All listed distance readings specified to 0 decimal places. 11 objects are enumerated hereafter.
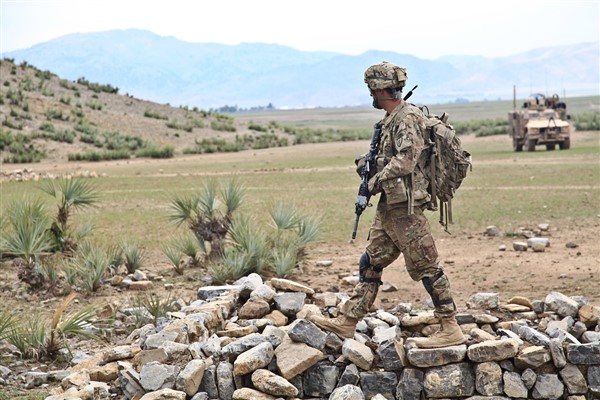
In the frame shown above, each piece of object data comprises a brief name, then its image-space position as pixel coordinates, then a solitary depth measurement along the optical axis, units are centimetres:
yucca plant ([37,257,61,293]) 1267
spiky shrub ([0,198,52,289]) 1263
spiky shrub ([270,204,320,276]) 1341
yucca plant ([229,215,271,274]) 1287
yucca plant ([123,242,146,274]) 1370
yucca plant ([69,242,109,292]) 1258
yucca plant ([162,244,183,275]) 1367
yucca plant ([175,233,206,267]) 1412
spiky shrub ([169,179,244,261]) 1398
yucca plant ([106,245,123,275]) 1350
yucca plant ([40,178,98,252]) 1459
